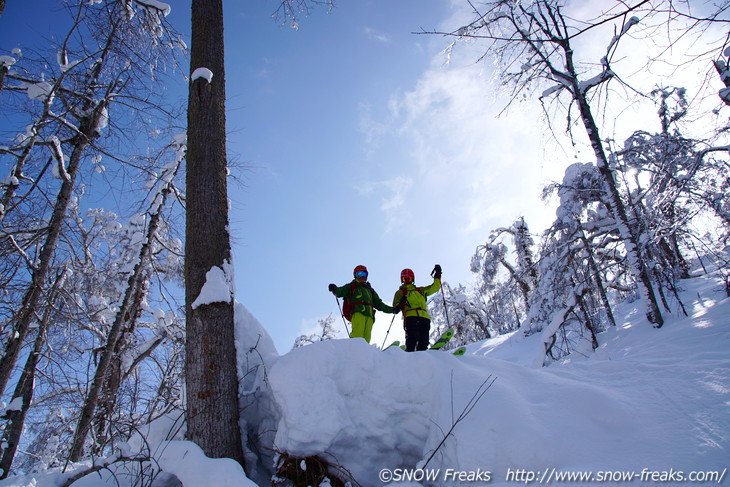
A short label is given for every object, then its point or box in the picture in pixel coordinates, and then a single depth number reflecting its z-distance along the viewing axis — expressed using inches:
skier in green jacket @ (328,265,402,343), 234.9
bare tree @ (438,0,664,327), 259.1
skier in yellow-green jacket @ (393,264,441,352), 247.8
